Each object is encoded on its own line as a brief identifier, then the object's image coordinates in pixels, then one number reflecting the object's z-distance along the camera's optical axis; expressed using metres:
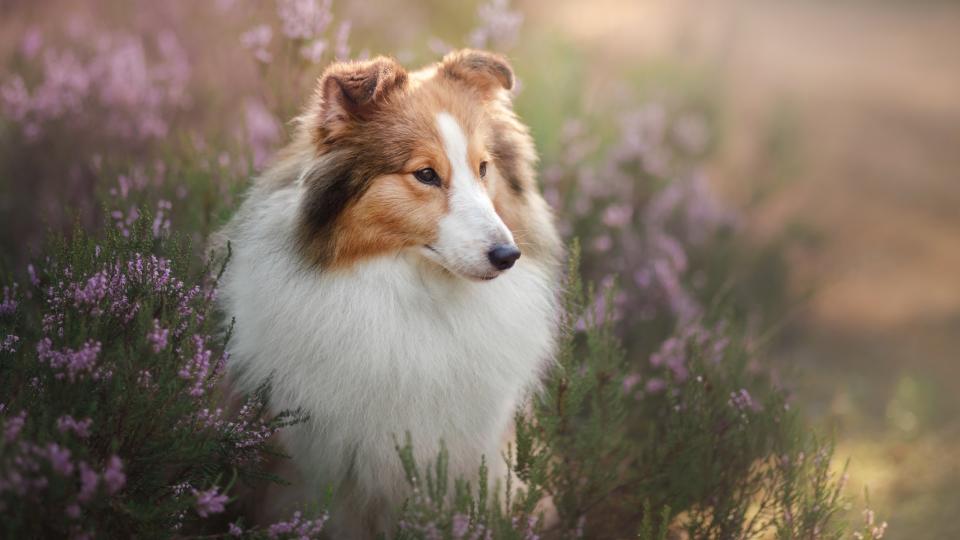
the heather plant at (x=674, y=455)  2.82
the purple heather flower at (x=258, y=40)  3.54
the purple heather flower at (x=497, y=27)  3.90
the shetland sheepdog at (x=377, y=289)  2.66
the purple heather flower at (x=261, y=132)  4.35
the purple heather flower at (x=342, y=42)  3.57
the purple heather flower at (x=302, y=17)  3.44
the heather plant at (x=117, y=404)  1.94
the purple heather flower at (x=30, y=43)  4.81
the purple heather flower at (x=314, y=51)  3.47
